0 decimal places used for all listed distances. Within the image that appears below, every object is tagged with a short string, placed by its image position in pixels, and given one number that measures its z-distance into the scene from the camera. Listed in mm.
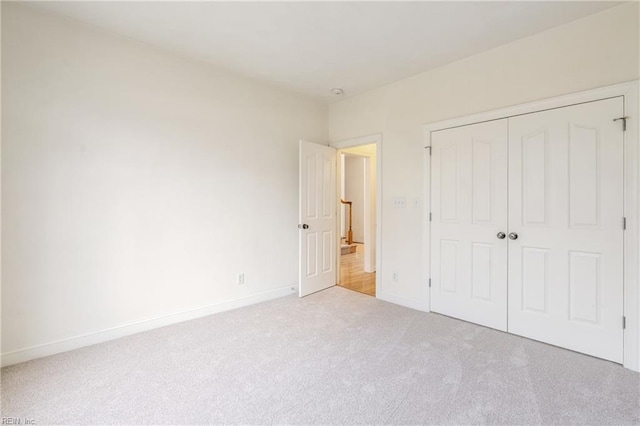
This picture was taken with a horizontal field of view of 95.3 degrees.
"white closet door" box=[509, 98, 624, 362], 2248
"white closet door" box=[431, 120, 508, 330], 2816
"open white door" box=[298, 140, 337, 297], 3842
